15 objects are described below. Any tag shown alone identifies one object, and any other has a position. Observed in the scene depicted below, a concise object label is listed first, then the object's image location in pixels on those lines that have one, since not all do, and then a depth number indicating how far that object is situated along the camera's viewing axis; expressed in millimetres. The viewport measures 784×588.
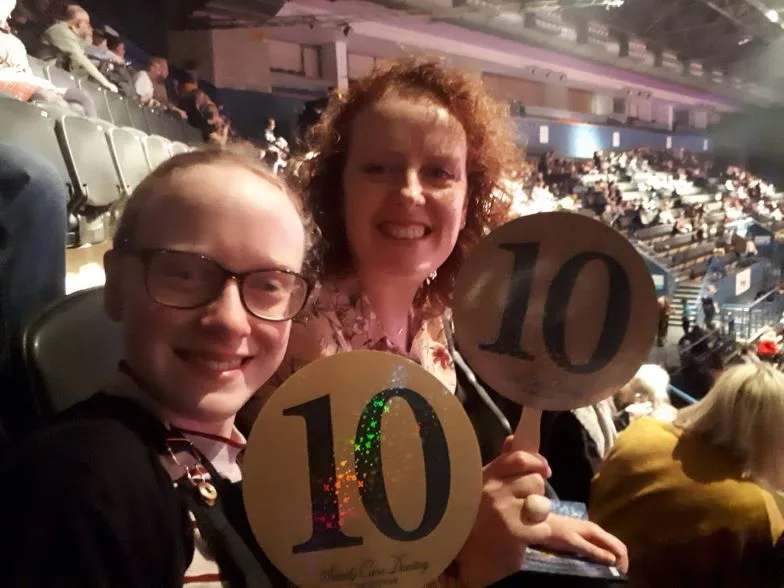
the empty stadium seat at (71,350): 610
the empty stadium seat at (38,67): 1971
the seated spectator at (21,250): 615
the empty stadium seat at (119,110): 2570
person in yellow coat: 1355
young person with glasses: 385
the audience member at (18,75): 1772
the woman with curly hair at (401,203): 716
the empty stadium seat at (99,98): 2486
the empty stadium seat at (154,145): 1896
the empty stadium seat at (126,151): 1826
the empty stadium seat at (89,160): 1721
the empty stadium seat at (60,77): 2105
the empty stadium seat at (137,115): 2607
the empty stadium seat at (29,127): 1501
